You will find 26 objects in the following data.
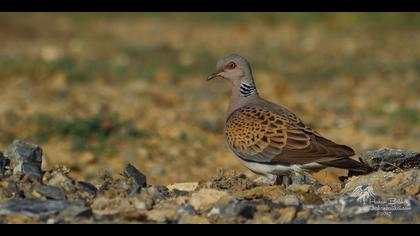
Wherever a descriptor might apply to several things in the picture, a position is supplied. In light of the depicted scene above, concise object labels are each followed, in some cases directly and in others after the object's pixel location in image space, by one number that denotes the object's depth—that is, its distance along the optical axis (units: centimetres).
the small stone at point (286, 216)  1080
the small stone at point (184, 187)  1358
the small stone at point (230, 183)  1298
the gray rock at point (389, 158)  1344
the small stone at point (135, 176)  1302
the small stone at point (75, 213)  1088
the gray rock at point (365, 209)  1087
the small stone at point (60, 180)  1256
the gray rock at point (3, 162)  1335
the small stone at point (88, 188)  1248
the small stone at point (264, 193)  1209
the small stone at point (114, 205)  1126
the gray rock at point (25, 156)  1316
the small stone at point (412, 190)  1205
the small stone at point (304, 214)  1092
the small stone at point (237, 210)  1081
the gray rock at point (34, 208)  1107
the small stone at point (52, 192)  1198
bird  1310
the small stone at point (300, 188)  1236
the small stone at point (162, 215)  1087
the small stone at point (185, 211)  1100
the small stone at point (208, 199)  1127
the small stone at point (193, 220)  1077
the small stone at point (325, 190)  1267
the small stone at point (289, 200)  1152
